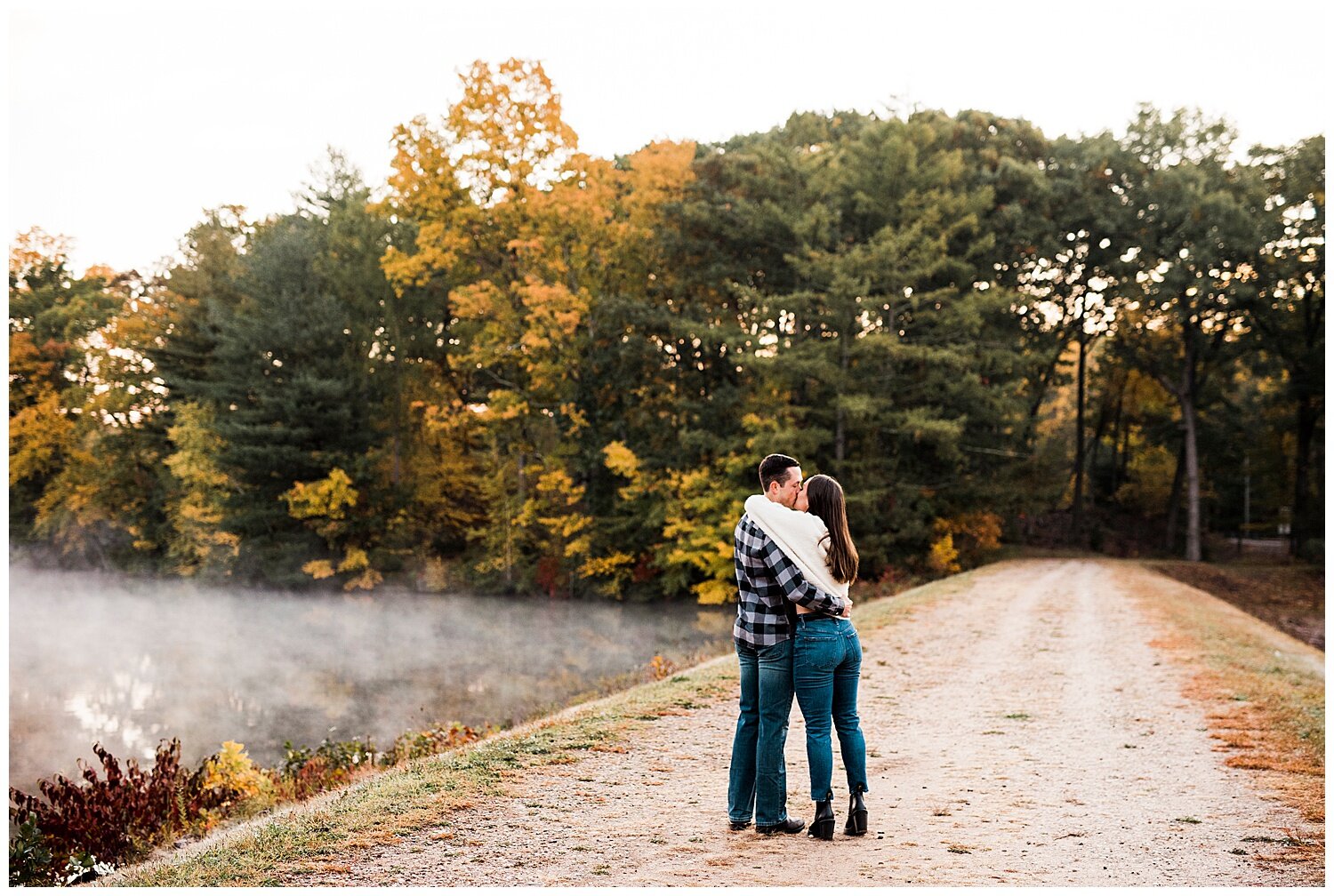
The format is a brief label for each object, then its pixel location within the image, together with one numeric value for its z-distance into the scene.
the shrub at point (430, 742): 8.91
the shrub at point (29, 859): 6.58
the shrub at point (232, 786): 7.64
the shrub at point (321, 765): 8.05
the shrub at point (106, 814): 7.02
